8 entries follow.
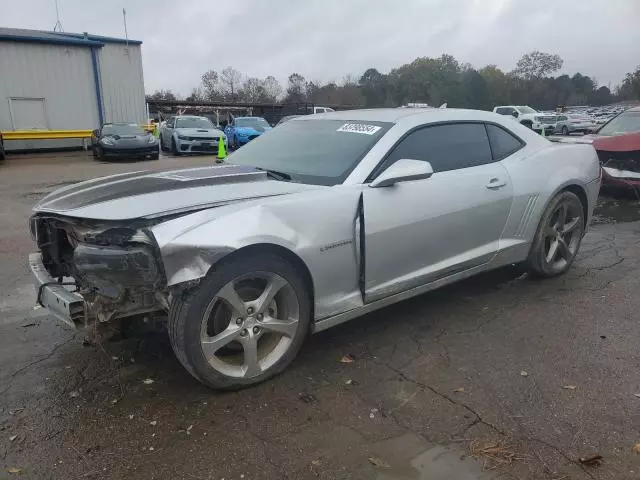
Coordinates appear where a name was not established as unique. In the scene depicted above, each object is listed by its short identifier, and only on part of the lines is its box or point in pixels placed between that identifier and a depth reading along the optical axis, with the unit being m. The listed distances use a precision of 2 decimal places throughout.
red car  8.51
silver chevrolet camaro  2.70
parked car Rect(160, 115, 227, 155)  19.11
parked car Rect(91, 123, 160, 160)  17.34
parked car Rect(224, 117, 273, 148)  21.02
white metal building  20.23
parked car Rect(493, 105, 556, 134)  31.23
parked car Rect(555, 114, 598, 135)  31.38
